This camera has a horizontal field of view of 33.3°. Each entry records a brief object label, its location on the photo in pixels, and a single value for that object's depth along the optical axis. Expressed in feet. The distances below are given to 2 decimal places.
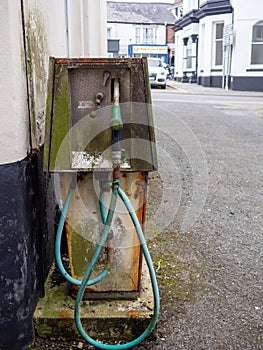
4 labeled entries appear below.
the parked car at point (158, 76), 77.24
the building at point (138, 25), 150.20
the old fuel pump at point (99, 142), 6.73
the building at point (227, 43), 71.82
